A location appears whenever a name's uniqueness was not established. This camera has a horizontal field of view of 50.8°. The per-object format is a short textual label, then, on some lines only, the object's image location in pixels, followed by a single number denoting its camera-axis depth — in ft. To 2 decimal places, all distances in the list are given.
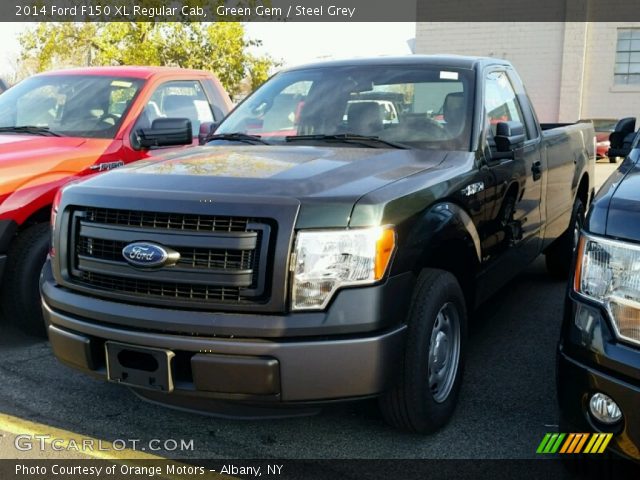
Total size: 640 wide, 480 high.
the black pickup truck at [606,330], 7.57
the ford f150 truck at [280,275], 8.84
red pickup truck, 14.11
